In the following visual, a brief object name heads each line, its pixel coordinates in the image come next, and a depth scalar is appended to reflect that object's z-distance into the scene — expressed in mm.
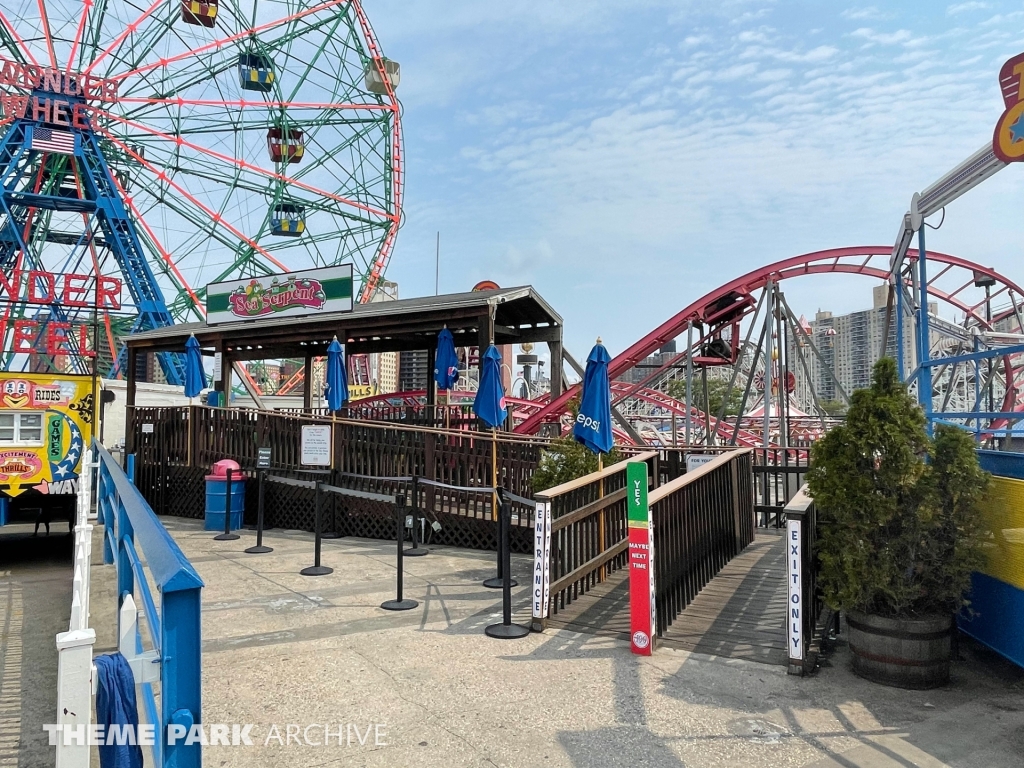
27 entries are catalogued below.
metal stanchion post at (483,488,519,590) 7496
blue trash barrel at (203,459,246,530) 11531
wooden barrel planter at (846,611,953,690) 4508
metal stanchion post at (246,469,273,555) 9484
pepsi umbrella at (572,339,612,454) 7816
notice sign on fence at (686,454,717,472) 10117
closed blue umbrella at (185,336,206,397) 15109
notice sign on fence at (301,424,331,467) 11383
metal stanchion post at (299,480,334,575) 8086
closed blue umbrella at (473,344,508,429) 10609
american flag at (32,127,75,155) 27094
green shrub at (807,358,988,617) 4547
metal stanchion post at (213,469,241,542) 10617
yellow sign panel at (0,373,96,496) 9828
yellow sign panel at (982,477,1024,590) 4395
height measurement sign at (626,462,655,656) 5184
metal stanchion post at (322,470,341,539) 10852
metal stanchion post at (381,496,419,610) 6504
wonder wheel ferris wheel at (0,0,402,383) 27453
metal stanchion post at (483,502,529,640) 5703
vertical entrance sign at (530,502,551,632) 5863
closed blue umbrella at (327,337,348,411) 12766
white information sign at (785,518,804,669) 4766
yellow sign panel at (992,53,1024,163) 5531
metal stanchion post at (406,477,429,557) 9359
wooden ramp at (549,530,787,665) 5383
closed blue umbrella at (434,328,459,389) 13531
